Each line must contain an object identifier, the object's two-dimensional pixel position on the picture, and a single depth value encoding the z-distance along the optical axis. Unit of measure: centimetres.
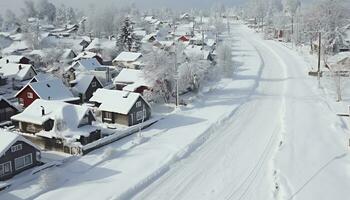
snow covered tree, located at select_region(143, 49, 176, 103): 4159
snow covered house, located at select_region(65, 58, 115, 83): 5122
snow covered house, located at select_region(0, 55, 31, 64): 6144
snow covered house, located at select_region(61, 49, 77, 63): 6581
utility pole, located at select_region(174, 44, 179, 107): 4053
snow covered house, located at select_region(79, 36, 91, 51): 8595
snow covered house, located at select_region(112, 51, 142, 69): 6172
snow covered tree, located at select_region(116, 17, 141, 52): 7206
